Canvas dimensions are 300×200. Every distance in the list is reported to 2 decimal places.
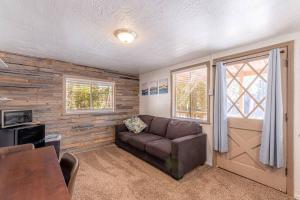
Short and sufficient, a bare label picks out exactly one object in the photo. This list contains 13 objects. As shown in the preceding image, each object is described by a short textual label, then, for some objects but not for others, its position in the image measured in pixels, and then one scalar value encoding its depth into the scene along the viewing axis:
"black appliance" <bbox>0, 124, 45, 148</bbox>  2.27
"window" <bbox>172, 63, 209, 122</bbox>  3.08
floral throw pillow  3.83
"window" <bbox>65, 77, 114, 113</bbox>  3.57
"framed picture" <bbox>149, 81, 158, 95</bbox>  4.23
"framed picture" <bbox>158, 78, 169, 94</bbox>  3.89
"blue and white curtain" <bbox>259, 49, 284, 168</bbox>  2.01
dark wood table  0.81
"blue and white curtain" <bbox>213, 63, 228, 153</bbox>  2.61
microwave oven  2.28
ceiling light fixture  1.92
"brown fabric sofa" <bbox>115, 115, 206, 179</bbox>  2.37
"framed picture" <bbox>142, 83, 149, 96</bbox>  4.52
